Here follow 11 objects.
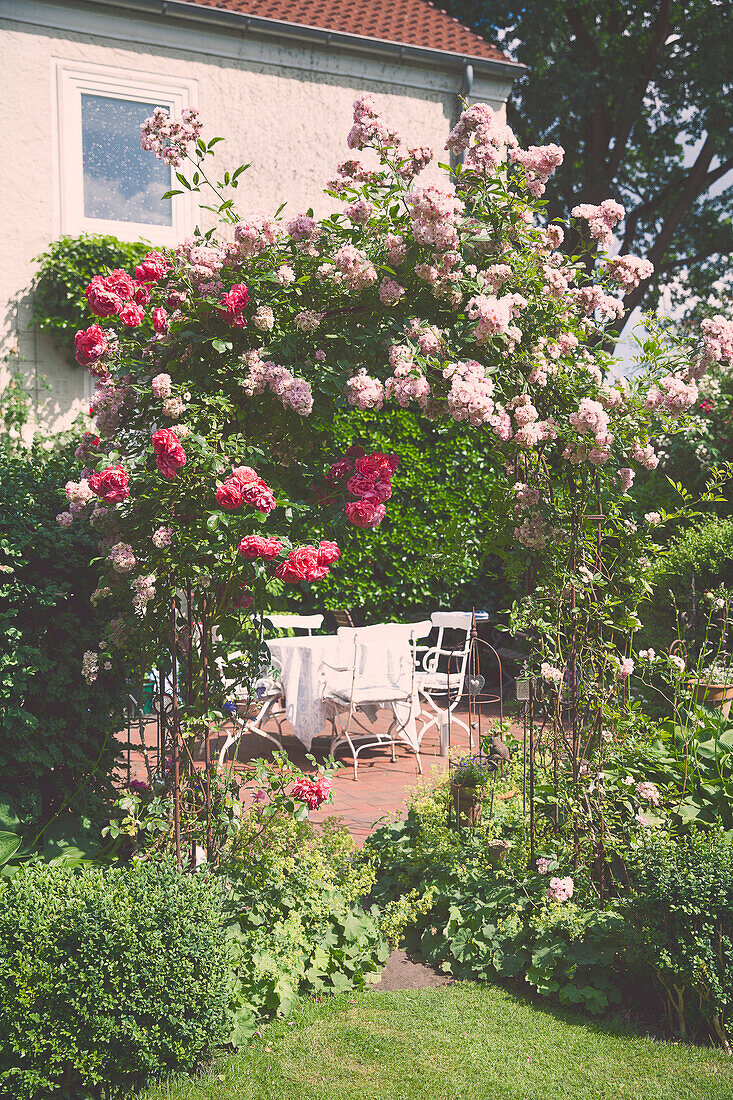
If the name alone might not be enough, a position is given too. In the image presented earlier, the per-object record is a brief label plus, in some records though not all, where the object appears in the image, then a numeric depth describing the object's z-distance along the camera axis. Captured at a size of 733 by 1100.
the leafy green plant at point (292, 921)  3.31
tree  15.09
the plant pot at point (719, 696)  5.97
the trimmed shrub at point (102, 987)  2.70
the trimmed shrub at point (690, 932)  3.09
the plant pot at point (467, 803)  4.48
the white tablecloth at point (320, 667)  6.45
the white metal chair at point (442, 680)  7.05
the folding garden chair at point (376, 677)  6.40
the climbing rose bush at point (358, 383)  3.35
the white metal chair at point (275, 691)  6.47
